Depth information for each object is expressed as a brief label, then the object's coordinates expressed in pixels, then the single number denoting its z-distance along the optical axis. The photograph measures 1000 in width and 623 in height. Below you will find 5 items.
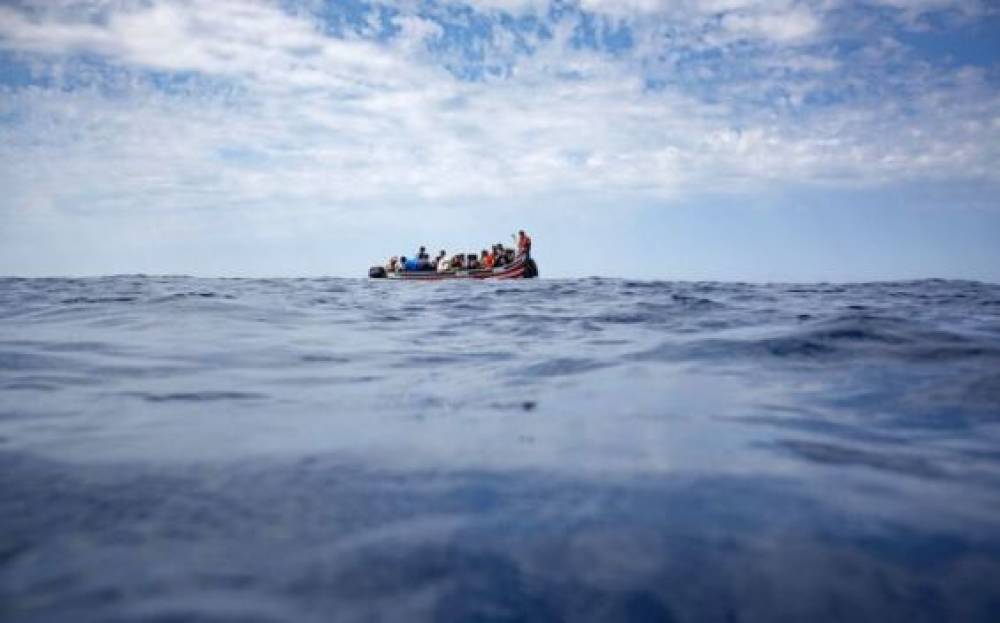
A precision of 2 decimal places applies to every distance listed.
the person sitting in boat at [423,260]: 34.81
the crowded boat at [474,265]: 31.47
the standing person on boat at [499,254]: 32.59
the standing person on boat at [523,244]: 31.34
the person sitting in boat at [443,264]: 33.34
